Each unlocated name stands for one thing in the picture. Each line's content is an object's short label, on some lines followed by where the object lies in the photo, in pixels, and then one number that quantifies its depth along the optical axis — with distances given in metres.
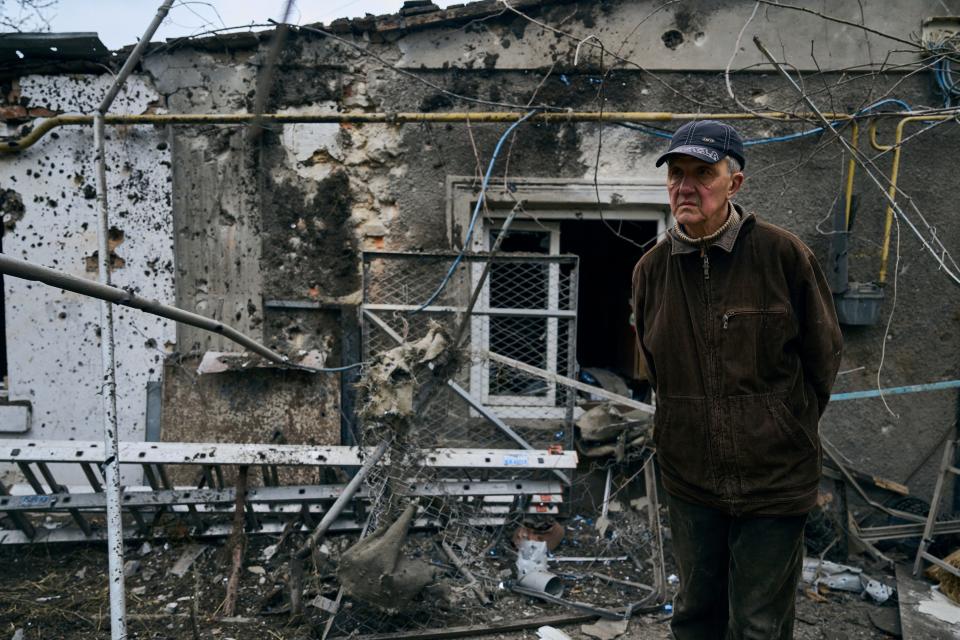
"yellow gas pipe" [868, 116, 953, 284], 4.36
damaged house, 4.62
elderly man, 2.04
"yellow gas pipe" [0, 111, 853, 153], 4.38
